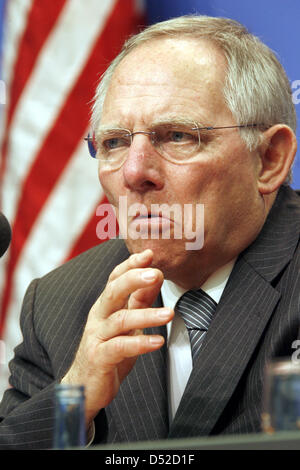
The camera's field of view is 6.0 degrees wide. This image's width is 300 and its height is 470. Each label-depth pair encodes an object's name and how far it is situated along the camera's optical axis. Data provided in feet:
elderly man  8.54
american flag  10.04
